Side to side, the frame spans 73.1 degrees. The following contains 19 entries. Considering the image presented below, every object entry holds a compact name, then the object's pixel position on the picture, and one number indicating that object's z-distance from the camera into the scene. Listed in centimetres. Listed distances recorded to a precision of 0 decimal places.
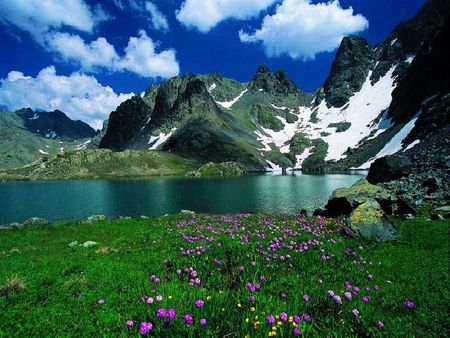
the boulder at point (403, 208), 2744
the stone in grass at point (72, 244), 1915
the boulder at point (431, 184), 3425
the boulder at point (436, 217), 2328
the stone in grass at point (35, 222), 3117
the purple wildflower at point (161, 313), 566
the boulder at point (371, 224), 1723
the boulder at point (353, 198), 2811
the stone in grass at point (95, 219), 3122
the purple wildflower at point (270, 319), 553
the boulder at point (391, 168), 5862
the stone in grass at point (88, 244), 1840
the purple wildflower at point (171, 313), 561
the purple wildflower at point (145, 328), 536
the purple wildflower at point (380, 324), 640
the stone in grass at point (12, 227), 2802
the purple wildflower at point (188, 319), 554
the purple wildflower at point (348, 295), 772
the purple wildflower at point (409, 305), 807
